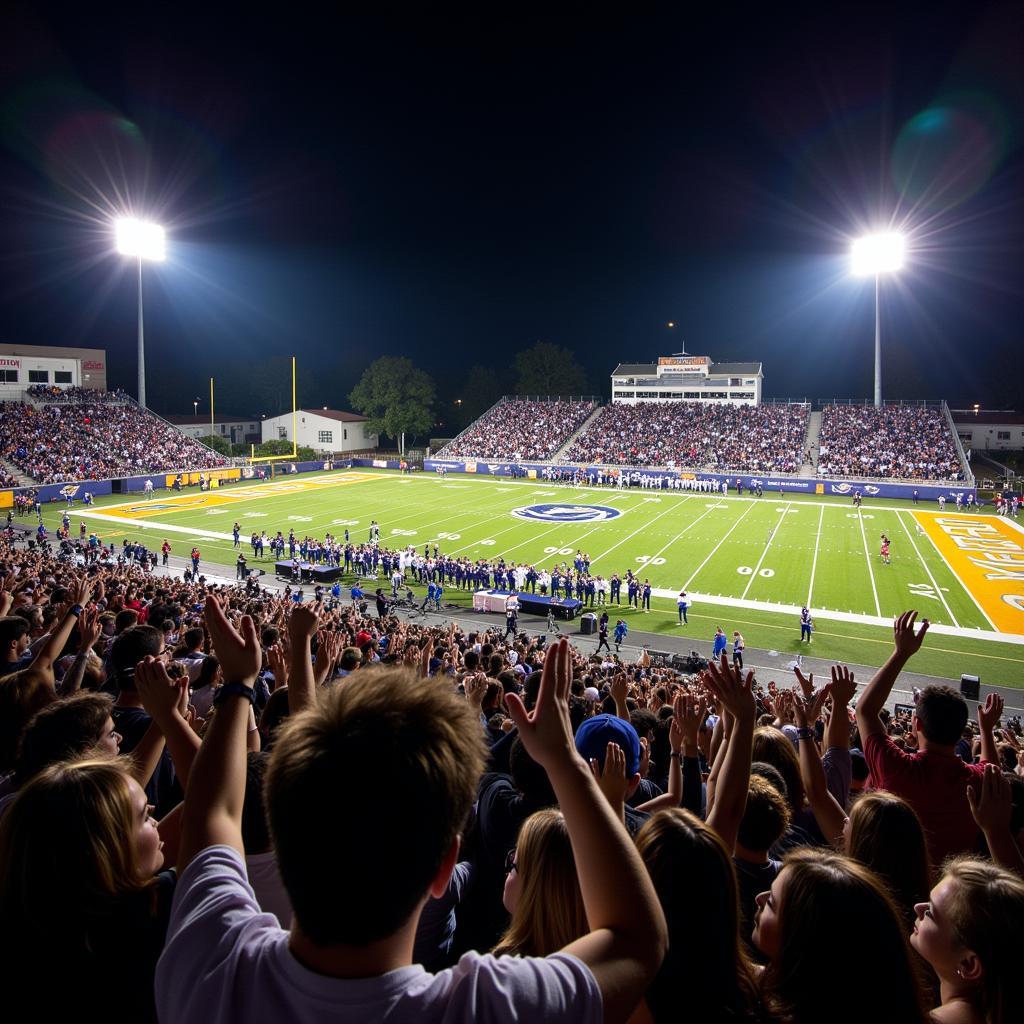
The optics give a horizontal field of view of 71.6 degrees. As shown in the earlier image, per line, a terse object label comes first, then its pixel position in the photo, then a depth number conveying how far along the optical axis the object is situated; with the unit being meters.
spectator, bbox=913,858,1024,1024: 2.08
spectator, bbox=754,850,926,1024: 1.83
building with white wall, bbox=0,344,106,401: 55.06
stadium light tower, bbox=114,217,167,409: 54.97
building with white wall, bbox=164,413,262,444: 71.88
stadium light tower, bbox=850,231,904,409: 55.78
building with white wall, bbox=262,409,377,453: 74.75
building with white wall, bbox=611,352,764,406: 68.44
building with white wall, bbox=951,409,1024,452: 60.91
